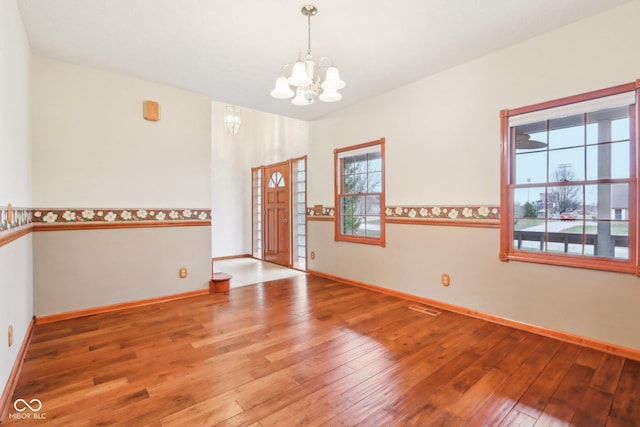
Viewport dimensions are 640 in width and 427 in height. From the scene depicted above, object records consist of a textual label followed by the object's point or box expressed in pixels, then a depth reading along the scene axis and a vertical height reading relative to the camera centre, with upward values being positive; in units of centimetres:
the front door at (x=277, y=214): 584 -15
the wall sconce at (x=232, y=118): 565 +166
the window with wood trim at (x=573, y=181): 226 +20
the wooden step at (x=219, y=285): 394 -101
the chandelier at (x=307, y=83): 205 +87
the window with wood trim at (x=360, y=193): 406 +19
